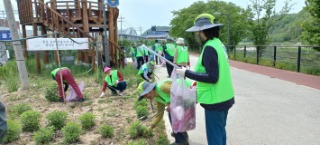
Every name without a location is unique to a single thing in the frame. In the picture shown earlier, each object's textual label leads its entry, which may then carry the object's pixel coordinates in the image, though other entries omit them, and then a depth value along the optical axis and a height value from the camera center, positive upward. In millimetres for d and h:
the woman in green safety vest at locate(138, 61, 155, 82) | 6832 -744
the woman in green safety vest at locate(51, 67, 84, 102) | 5756 -711
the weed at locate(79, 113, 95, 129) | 4184 -1195
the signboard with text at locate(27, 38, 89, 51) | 8625 +80
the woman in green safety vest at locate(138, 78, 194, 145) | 3178 -625
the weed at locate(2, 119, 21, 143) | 3742 -1219
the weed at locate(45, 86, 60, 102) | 6102 -1123
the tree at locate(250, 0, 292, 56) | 18000 +1355
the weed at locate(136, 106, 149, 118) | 4627 -1204
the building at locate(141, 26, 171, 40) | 69962 +3840
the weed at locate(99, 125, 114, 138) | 3785 -1247
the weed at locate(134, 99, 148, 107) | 5266 -1197
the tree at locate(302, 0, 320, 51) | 10507 +609
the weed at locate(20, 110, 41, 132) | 4164 -1189
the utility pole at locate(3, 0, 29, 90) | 7277 +9
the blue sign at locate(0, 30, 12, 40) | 13195 +648
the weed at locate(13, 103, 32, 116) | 5047 -1192
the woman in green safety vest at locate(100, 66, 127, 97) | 6340 -887
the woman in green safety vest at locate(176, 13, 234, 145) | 2262 -316
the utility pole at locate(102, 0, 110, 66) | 9609 -179
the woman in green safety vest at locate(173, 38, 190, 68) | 6824 -303
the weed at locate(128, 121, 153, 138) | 3739 -1252
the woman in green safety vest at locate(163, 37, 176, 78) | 7762 -241
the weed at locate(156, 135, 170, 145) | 3439 -1287
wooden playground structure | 10469 +1175
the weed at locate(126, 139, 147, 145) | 3219 -1229
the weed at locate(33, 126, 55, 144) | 3633 -1248
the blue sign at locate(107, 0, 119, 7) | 8336 +1337
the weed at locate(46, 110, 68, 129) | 4203 -1172
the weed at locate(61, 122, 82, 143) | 3628 -1218
